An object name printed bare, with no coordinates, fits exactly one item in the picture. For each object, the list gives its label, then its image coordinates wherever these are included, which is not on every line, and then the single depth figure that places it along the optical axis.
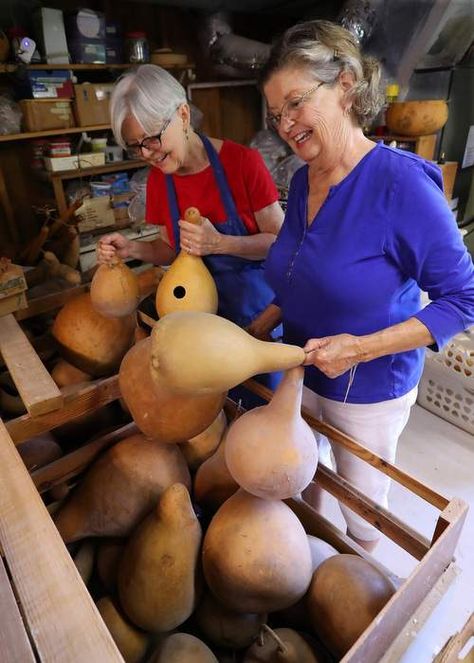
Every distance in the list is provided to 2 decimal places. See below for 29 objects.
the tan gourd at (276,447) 0.70
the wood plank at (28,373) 0.88
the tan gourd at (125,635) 0.75
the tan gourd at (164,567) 0.74
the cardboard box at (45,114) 2.23
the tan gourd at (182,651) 0.70
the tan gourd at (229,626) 0.77
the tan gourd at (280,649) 0.71
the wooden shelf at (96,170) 2.39
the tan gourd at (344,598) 0.69
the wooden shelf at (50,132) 2.19
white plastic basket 1.96
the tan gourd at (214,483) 0.91
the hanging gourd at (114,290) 1.04
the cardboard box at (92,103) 2.35
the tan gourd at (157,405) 0.80
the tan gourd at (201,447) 1.02
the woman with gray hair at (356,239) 0.81
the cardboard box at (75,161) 2.37
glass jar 2.50
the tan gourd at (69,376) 1.14
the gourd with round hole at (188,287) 0.99
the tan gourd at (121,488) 0.87
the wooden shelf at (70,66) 2.12
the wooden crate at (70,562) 0.53
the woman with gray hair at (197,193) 1.05
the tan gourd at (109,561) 0.85
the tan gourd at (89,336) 1.09
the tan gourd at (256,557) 0.72
